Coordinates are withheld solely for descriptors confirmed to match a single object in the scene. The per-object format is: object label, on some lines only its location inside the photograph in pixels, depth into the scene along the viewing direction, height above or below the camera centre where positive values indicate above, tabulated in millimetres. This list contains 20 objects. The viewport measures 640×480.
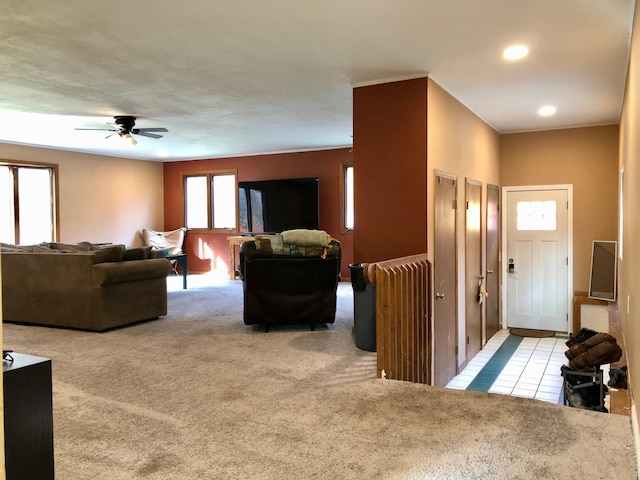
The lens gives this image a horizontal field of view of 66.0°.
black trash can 4266 -681
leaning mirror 6184 -500
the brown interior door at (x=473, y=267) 5520 -408
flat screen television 9359 +573
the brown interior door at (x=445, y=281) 4539 -471
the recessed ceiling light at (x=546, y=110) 5601 +1422
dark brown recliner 4957 -533
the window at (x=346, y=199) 9195 +643
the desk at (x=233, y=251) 9658 -333
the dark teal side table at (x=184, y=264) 8344 -505
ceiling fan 6227 +1406
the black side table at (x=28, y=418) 1687 -648
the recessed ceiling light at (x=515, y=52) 3695 +1385
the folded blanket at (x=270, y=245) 4980 -110
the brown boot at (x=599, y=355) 3703 -950
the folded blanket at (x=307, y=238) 5016 -48
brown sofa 5102 -552
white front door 6863 -391
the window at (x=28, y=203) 8391 +584
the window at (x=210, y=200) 10555 +752
